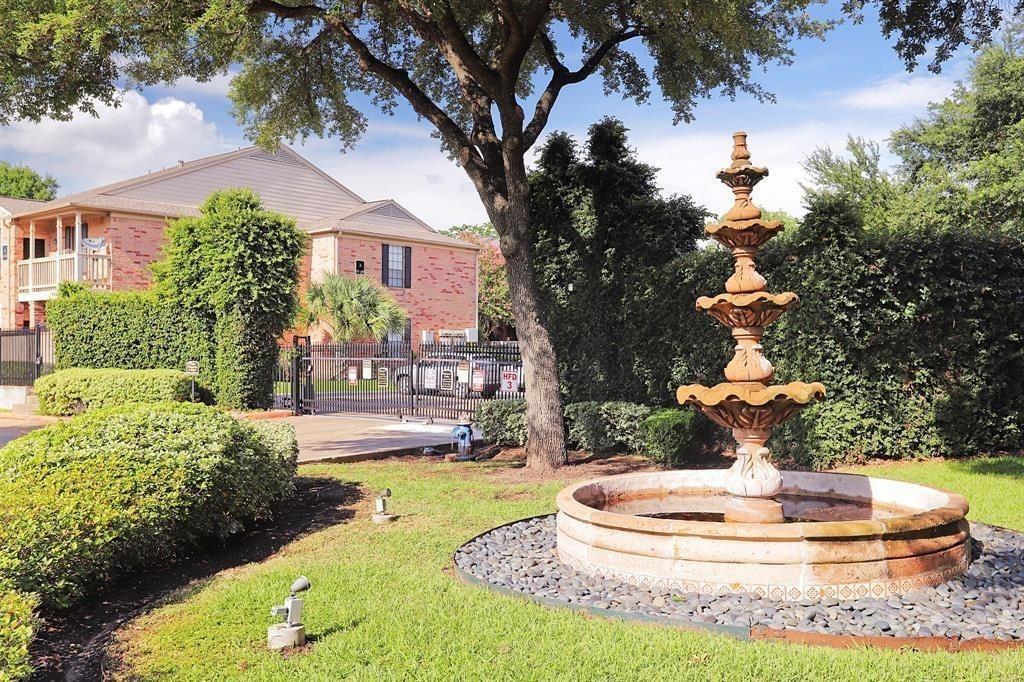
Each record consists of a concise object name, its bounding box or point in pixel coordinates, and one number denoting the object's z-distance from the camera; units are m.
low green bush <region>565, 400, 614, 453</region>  13.01
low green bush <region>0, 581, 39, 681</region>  3.66
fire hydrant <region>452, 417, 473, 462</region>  12.97
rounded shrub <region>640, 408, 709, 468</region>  11.79
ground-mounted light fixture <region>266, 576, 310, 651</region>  4.62
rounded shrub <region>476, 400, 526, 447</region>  13.84
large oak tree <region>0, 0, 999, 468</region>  10.73
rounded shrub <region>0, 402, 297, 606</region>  5.26
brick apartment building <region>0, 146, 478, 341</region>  28.86
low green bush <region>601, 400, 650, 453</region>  12.57
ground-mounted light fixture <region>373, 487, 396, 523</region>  8.36
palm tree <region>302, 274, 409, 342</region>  28.44
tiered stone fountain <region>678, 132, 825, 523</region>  6.16
